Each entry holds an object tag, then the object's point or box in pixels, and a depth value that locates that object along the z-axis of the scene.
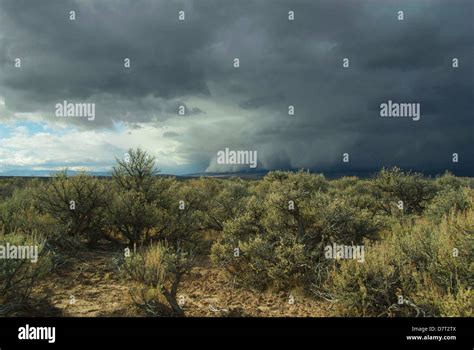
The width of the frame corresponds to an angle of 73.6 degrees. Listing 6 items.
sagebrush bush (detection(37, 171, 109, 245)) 9.25
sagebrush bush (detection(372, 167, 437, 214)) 15.36
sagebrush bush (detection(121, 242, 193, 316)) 5.53
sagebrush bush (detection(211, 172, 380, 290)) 6.78
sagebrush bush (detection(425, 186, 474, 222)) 9.25
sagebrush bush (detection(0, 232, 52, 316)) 5.30
